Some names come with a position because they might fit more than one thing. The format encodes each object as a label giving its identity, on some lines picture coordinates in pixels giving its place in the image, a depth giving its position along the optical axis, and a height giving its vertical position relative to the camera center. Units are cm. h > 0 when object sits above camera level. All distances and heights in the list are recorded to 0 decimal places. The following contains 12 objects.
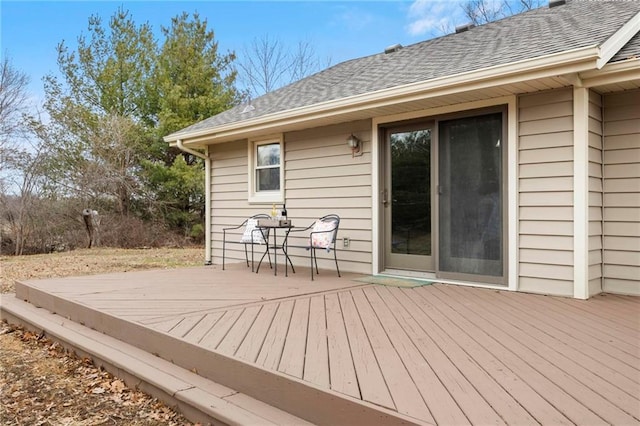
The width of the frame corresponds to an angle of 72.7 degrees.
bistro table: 482 -3
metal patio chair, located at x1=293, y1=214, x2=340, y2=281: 474 -13
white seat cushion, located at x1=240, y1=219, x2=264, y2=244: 548 -18
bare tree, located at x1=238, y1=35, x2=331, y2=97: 1675 +615
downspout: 720 +43
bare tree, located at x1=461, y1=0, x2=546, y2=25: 1325 +676
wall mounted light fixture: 512 +91
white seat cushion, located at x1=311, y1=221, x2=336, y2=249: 473 -16
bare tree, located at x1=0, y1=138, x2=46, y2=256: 1020 +56
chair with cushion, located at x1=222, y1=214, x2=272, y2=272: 542 -17
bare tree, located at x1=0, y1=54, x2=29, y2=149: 1132 +327
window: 614 +73
